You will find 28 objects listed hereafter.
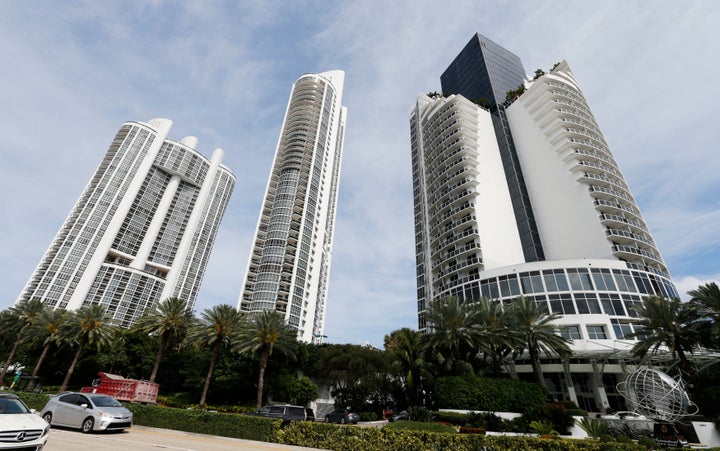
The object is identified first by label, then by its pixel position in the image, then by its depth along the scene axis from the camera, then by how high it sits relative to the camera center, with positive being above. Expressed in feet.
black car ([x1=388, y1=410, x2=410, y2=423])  109.25 -2.99
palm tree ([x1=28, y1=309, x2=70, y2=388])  155.12 +25.35
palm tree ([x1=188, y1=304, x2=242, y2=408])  135.03 +25.03
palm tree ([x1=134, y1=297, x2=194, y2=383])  142.82 +28.04
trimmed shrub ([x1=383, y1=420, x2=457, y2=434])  62.02 -3.10
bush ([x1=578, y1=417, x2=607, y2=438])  69.10 -2.12
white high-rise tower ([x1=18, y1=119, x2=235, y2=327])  319.27 +164.26
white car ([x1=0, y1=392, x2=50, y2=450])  29.66 -3.30
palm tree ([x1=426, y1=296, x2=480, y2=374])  123.85 +24.31
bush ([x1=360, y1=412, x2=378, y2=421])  122.16 -3.64
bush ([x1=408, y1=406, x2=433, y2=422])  93.76 -1.69
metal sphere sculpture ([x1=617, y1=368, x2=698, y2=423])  75.66 +4.32
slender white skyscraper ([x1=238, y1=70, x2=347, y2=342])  270.26 +154.37
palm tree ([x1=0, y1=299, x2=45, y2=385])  164.76 +32.03
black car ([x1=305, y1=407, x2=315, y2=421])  100.52 -3.25
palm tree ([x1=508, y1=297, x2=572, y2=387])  121.29 +26.31
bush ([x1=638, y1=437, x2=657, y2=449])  41.45 -2.96
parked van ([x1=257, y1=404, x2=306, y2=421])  85.51 -2.54
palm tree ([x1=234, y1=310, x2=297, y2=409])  130.41 +22.17
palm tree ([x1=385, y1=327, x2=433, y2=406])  124.47 +13.93
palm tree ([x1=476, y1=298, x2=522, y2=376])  124.57 +25.83
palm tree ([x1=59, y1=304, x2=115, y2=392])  150.41 +25.62
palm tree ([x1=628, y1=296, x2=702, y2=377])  110.52 +27.48
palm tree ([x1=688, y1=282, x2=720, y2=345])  106.52 +34.36
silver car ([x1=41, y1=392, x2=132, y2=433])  50.08 -2.93
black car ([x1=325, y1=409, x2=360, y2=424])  102.94 -3.86
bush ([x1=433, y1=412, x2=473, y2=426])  96.12 -2.35
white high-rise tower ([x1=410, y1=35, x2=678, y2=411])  143.54 +109.86
